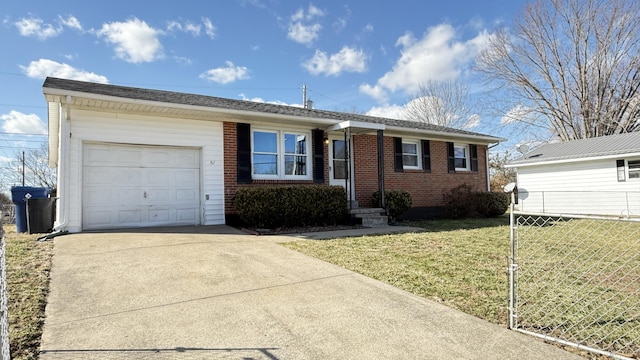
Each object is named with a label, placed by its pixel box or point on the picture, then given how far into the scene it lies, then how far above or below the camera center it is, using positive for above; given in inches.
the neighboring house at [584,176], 613.9 +12.7
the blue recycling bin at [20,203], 337.4 -8.3
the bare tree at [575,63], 819.4 +309.6
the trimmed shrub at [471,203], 523.8 -28.2
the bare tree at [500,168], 1186.0 +60.2
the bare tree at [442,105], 1133.7 +273.5
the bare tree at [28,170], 1282.0 +90.7
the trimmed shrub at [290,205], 352.8 -17.7
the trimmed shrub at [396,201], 450.6 -19.2
